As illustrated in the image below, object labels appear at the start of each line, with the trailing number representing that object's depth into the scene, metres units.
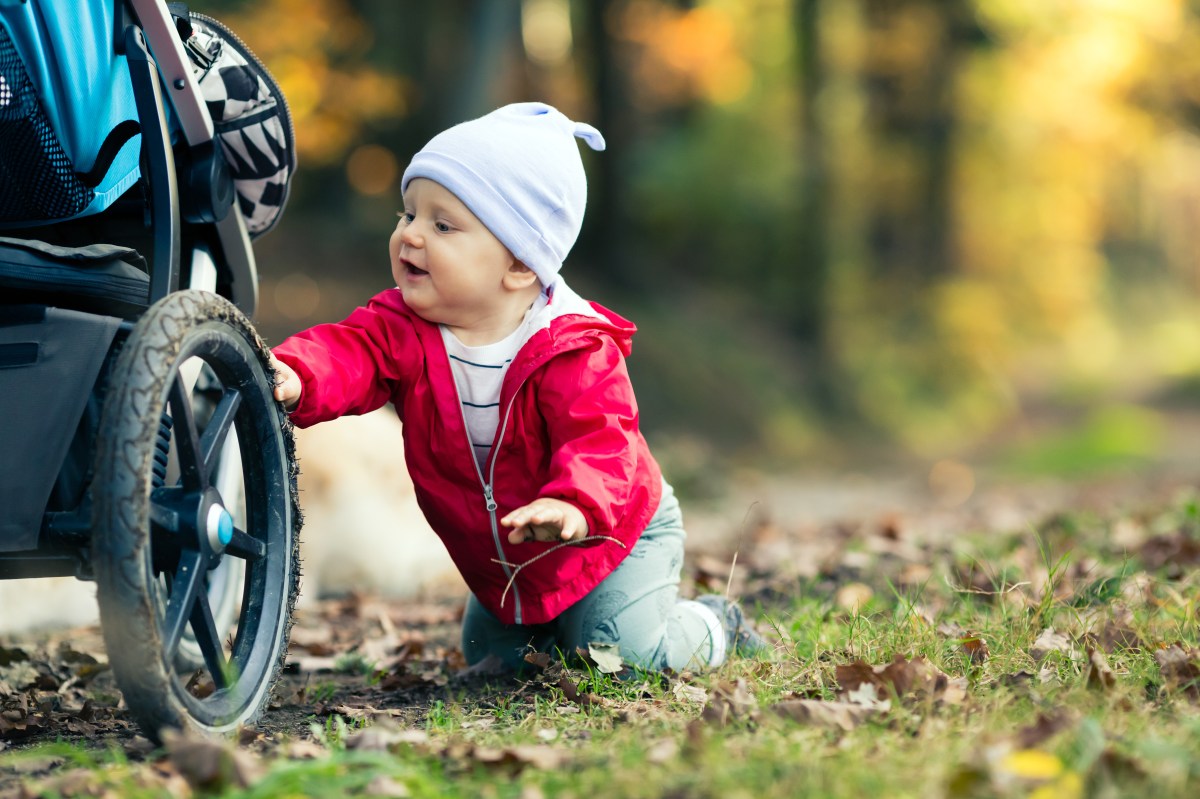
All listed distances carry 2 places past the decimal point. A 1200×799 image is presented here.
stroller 4.07
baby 5.46
